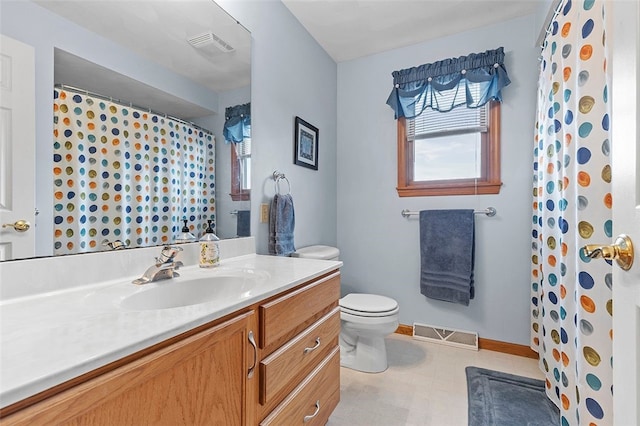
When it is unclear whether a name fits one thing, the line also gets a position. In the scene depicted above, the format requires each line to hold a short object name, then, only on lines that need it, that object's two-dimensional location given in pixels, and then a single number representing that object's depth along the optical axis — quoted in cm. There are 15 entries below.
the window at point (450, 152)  224
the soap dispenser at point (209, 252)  132
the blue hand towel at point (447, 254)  222
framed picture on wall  213
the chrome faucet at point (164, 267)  103
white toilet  187
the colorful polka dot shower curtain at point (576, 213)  102
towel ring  191
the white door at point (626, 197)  56
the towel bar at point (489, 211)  221
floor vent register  227
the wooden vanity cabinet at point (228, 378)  49
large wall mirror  87
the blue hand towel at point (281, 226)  180
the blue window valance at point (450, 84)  214
